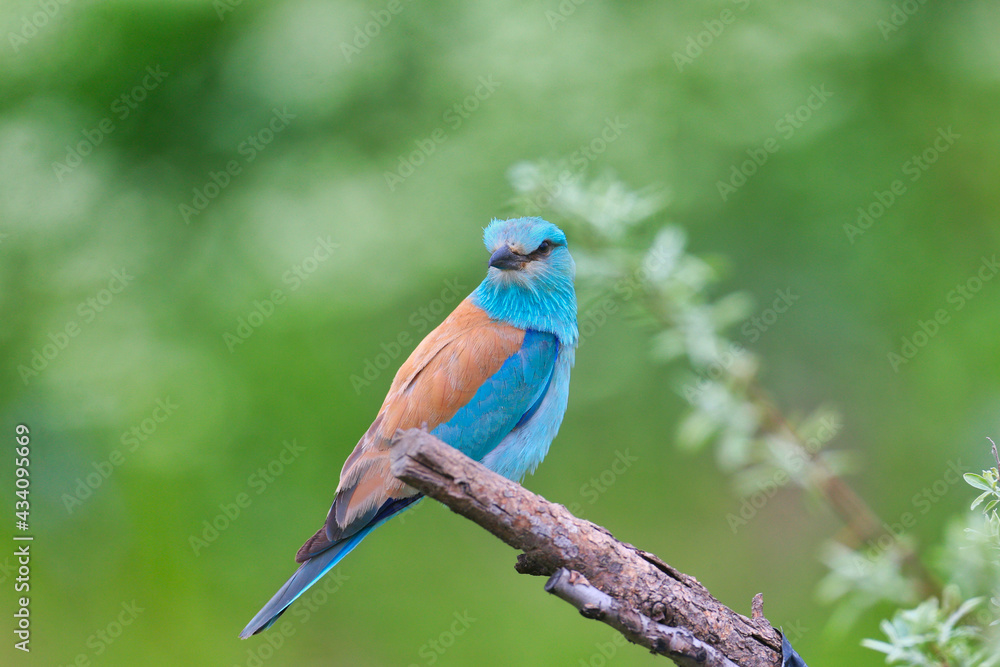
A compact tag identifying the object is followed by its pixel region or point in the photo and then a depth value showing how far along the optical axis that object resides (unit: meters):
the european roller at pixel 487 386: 7.22
